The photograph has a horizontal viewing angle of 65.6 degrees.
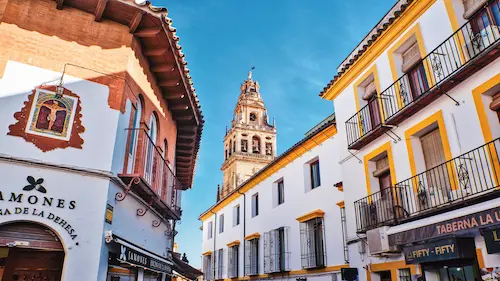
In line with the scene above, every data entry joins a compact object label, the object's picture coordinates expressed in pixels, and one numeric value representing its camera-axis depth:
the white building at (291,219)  14.67
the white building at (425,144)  7.56
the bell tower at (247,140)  51.06
